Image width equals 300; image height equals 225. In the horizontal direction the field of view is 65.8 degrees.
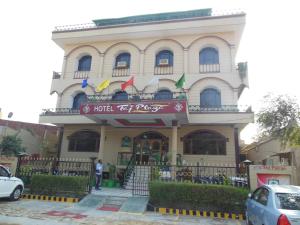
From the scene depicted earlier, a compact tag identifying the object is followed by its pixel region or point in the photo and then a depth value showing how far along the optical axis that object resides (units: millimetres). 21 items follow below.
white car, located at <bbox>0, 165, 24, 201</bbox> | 9164
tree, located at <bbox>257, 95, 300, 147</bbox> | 13211
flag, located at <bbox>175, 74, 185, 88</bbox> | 13414
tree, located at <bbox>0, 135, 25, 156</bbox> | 18141
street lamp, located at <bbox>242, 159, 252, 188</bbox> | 9147
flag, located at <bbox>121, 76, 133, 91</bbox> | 14290
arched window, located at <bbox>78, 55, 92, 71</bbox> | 17953
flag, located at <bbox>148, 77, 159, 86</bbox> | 14085
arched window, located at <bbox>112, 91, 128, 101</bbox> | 16438
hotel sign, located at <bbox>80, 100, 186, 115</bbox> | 11953
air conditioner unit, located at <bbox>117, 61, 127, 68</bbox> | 16828
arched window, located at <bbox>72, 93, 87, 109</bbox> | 17047
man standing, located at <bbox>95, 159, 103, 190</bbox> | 11778
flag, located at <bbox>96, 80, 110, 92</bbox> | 14922
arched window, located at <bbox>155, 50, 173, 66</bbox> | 16266
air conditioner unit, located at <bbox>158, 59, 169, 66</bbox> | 16188
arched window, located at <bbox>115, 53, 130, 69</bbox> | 16906
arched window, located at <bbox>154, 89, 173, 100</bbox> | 15661
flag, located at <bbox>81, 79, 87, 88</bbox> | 15633
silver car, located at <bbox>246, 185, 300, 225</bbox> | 4482
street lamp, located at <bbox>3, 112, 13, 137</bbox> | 22803
